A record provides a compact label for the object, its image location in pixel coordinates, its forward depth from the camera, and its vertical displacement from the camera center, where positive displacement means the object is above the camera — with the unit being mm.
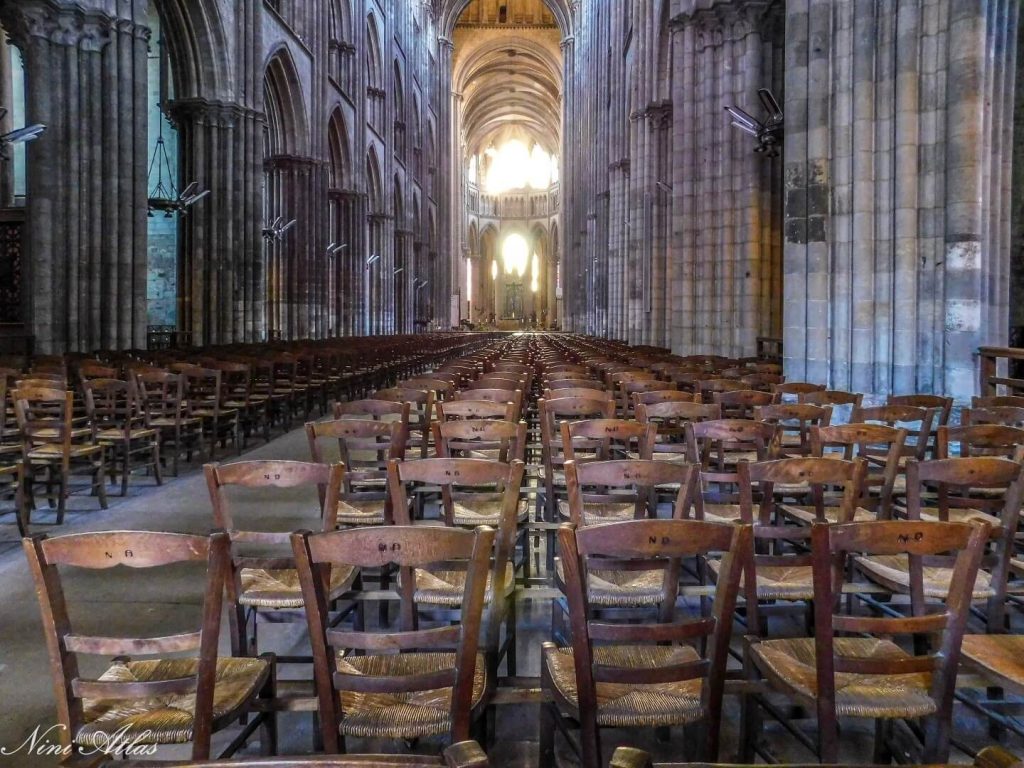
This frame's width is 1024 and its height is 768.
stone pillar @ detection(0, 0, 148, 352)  13406 +3357
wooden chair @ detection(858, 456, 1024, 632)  2992 -658
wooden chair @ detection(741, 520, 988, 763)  2139 -798
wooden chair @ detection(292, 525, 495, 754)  2088 -802
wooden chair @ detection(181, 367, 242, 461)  8617 -588
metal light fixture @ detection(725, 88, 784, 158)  13336 +4138
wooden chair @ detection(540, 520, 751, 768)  2162 -796
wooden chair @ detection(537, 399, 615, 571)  4605 -526
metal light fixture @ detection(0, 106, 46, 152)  12141 +3544
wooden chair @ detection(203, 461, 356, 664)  2928 -783
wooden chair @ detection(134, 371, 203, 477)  7746 -616
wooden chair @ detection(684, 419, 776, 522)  4023 -474
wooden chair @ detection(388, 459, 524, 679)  2727 -697
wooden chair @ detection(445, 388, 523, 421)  6281 -293
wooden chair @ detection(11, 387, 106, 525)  5955 -745
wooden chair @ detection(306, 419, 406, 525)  4051 -675
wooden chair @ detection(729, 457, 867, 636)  3098 -617
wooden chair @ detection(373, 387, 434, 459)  6172 -338
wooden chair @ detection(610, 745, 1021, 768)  1174 -619
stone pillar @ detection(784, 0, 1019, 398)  9289 +2211
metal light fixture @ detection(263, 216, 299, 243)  23925 +4225
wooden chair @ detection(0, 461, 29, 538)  5340 -948
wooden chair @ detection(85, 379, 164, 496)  6977 -697
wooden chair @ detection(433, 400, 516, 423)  5395 -354
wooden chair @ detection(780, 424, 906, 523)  3888 -498
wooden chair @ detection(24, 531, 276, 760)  2043 -794
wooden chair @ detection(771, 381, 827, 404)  6895 -245
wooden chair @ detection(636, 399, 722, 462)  4984 -337
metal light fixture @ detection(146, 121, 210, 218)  17812 +4145
